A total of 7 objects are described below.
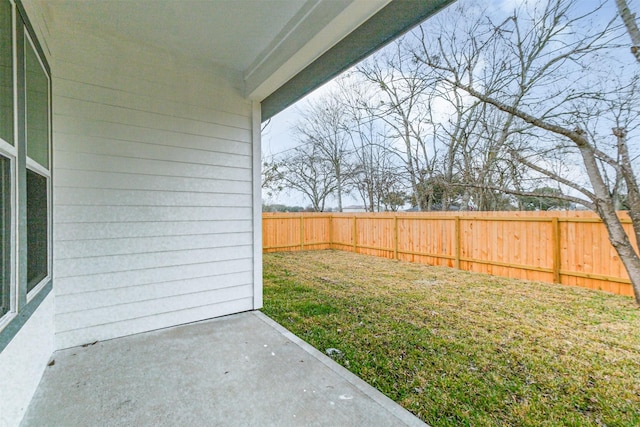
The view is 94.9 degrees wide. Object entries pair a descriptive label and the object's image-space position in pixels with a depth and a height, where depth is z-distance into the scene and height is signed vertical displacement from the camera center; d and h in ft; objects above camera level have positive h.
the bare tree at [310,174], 40.63 +5.77
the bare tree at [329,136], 37.42 +10.48
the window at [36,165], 6.30 +1.23
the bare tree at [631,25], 7.85 +5.02
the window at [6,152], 4.89 +1.13
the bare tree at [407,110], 20.43 +8.40
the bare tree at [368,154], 30.83 +7.15
